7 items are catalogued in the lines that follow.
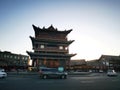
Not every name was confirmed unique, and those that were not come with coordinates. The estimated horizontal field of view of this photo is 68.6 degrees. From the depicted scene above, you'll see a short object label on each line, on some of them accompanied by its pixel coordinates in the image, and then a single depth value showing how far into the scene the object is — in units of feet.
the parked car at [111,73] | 64.81
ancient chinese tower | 86.01
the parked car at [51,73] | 45.36
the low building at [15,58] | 170.33
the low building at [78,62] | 149.80
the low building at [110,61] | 158.36
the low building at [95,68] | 128.97
